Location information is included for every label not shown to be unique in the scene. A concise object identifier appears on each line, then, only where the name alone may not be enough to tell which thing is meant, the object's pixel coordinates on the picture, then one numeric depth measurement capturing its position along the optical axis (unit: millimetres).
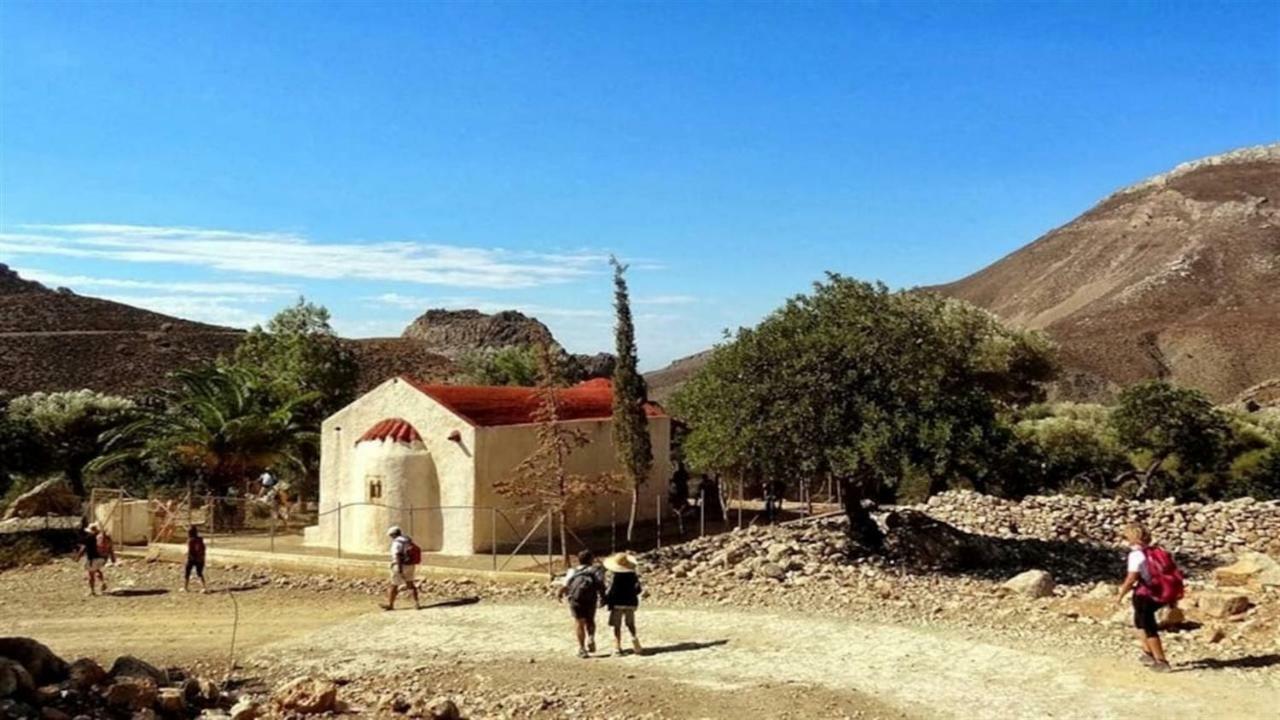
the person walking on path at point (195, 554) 19562
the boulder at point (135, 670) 12617
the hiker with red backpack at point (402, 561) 17250
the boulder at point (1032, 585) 17469
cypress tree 22328
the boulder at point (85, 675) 12070
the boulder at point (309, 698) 11703
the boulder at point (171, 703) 11742
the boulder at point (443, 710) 11359
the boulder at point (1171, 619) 14500
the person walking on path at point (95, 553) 19688
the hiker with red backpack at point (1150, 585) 12172
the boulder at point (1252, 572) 18828
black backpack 13523
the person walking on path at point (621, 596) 13734
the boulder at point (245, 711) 11404
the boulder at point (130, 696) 11664
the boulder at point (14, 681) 11258
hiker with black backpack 13539
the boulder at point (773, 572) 18895
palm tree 27141
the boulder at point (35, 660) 12180
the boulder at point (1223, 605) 14844
